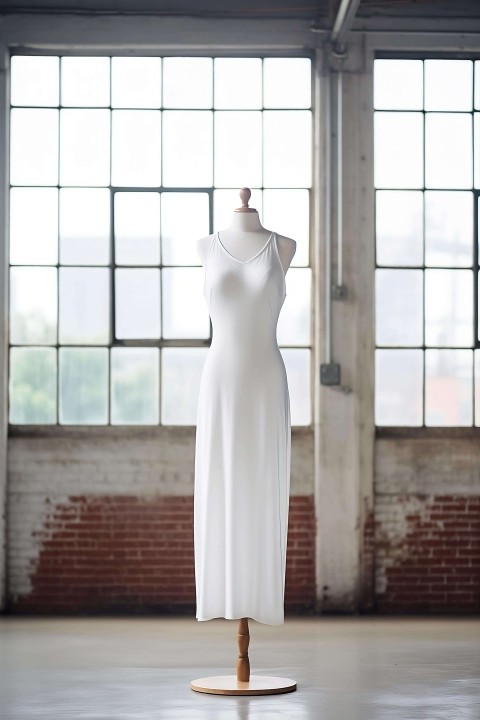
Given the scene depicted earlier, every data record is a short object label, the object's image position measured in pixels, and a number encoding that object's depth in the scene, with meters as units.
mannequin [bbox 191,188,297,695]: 4.90
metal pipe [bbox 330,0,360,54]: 7.23
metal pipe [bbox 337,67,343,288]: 7.87
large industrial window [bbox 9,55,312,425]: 7.91
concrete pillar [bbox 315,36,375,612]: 7.81
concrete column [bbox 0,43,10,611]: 7.79
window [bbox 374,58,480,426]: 7.98
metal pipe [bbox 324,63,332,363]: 7.82
